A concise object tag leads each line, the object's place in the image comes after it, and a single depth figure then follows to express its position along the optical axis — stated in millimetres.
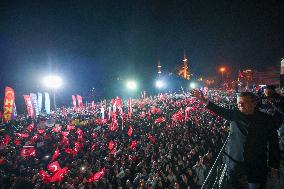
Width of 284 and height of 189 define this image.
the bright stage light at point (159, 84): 67256
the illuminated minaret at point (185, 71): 127188
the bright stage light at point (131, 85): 58316
